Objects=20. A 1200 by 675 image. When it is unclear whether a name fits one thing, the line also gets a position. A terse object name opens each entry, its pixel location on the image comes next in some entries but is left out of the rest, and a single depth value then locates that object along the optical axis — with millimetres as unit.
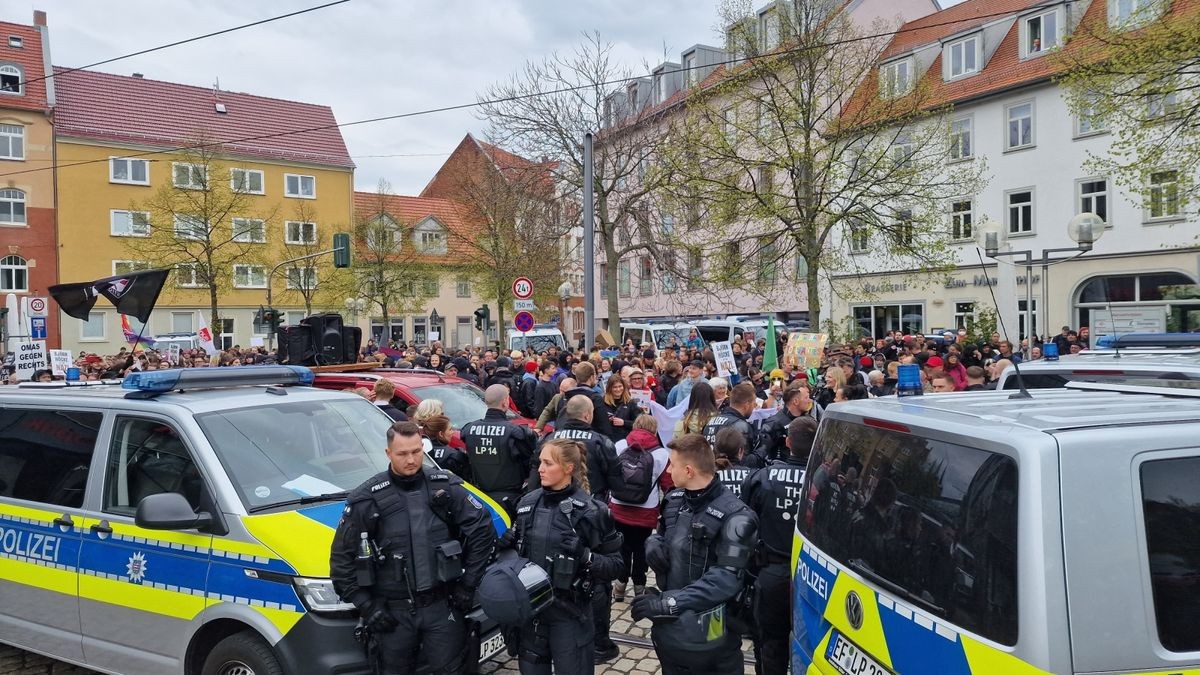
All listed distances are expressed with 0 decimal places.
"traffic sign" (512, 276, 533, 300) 16594
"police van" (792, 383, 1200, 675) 1988
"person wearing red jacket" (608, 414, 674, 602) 6066
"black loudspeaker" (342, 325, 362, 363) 11688
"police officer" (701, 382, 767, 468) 6352
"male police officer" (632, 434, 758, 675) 3594
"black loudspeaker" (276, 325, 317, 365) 11240
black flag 8398
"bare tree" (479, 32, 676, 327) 24859
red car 9039
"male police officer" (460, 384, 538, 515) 6508
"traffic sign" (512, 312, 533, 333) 17102
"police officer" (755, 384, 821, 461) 6488
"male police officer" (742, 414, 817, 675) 4473
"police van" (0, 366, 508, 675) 3834
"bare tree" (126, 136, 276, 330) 33656
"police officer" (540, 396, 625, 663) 5938
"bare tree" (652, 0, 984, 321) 19344
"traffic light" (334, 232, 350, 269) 25375
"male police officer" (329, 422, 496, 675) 3617
